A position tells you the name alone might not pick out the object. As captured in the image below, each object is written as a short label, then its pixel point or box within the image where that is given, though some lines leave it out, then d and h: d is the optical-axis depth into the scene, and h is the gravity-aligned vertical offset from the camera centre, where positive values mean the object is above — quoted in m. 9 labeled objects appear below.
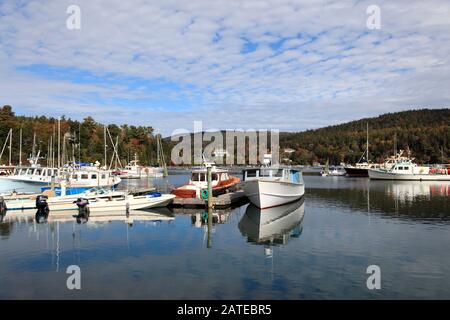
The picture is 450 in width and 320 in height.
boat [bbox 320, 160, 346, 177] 127.44 -4.63
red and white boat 37.66 -2.45
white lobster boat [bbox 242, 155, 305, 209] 32.53 -2.25
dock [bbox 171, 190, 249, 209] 35.56 -3.80
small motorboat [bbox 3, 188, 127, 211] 32.69 -3.22
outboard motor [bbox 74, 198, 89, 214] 30.81 -3.40
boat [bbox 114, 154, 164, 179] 99.19 -3.04
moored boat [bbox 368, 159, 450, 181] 88.69 -3.61
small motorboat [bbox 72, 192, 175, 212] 31.33 -3.41
